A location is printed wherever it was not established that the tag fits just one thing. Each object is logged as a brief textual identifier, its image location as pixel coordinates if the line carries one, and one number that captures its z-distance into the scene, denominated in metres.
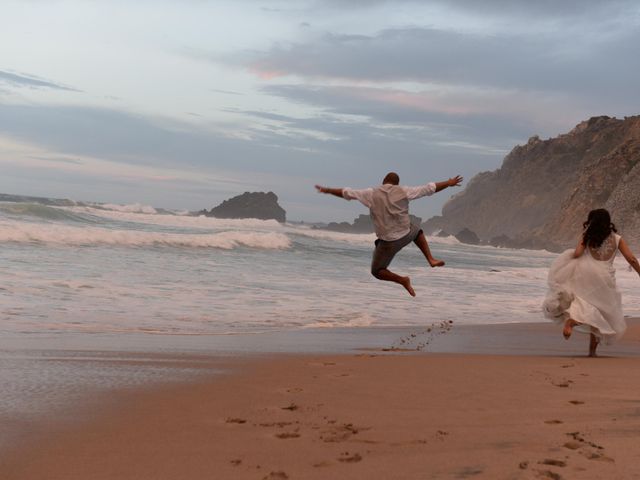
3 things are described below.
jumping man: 9.37
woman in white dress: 8.31
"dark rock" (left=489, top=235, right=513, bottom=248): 108.56
